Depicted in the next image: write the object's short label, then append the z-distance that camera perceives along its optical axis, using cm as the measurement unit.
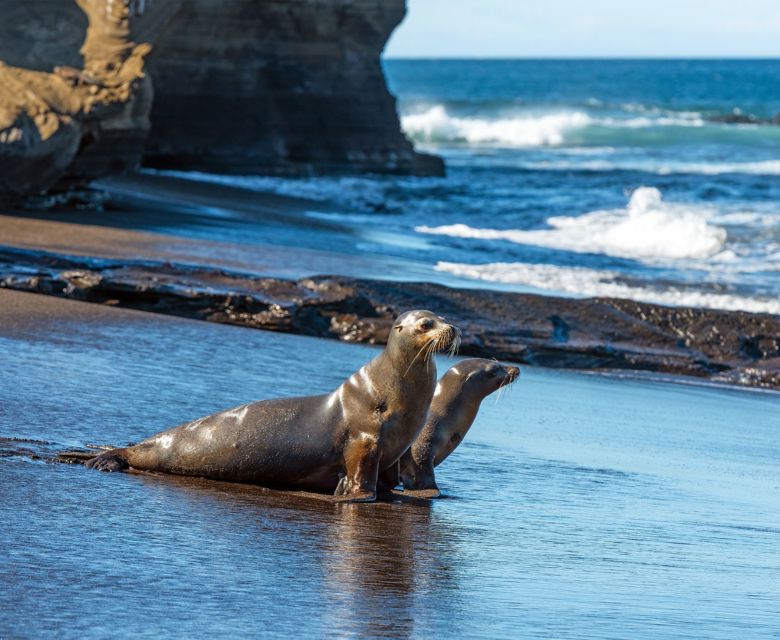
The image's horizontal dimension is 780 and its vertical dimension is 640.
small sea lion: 1321
